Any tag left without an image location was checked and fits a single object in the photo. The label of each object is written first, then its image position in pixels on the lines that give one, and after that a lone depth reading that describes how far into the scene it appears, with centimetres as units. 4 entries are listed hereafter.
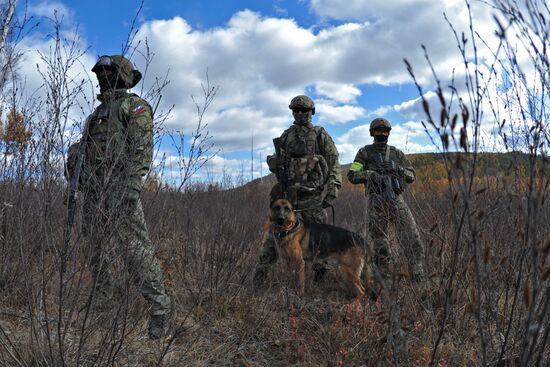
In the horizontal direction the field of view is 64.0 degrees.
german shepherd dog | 487
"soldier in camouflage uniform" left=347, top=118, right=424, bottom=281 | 466
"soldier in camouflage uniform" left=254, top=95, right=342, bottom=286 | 518
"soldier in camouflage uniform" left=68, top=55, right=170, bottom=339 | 209
